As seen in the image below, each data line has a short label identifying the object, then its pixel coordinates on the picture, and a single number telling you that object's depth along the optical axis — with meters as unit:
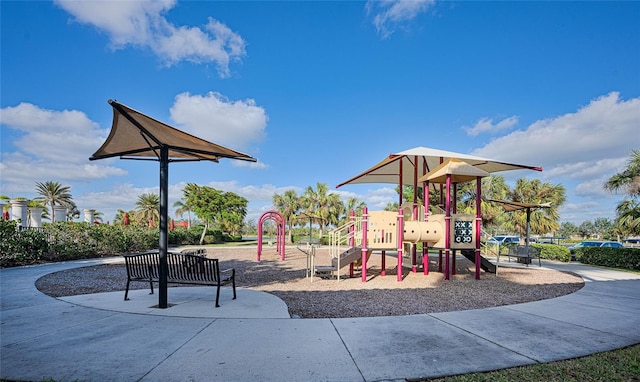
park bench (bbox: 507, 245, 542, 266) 15.23
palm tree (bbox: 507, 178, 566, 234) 26.15
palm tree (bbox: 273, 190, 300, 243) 40.06
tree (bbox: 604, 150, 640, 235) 14.14
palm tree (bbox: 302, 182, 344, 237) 38.06
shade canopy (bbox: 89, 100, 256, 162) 5.75
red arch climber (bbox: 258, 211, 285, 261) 18.54
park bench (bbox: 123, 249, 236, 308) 6.50
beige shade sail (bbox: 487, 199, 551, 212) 15.57
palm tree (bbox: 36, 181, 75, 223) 46.84
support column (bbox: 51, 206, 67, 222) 20.95
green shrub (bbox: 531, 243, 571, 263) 18.83
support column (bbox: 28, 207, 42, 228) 17.75
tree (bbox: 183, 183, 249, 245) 35.81
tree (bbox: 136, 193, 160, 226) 53.84
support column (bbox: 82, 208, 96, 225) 24.66
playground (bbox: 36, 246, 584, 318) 6.78
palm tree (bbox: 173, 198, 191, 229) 47.84
